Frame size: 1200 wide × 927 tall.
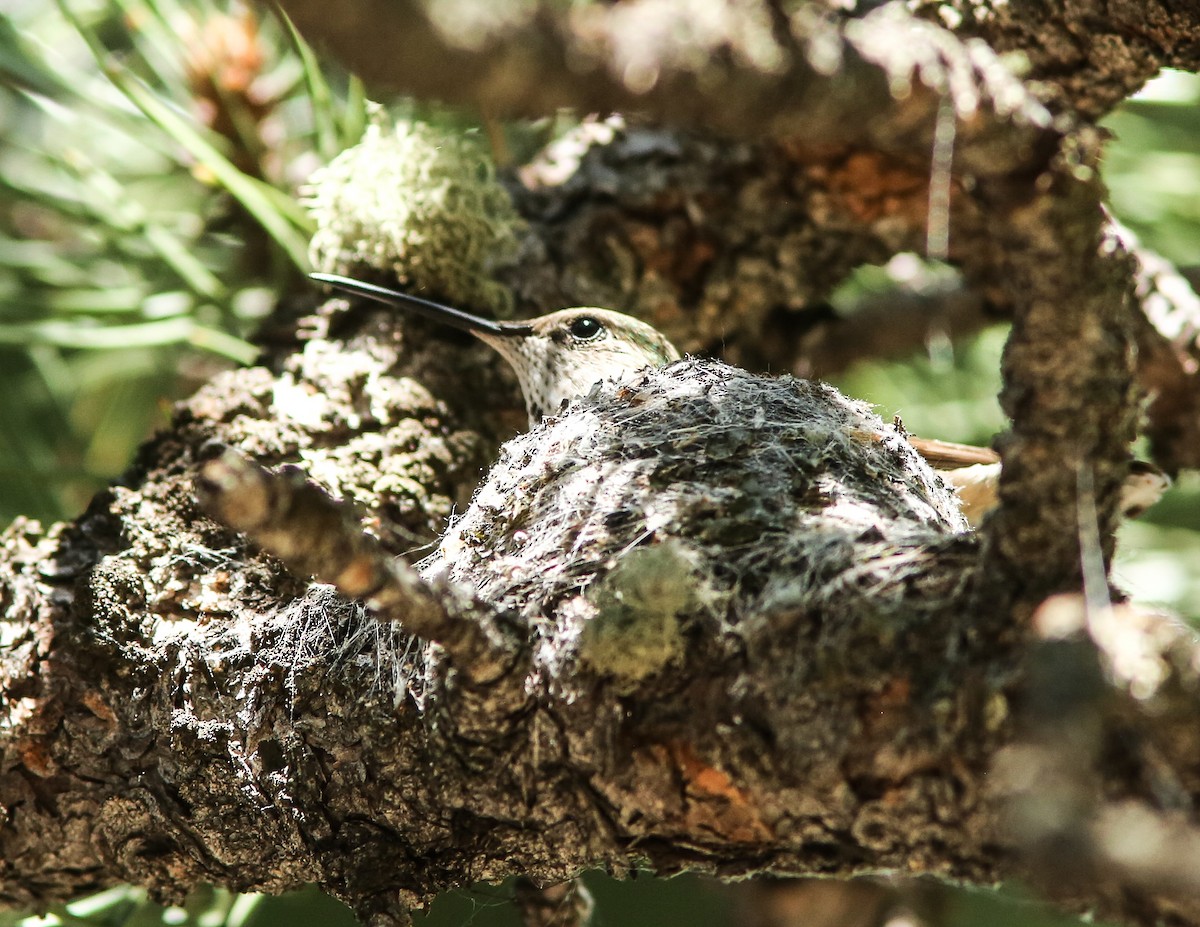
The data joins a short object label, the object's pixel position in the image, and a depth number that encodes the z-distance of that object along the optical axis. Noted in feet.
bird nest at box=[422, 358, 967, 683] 9.67
